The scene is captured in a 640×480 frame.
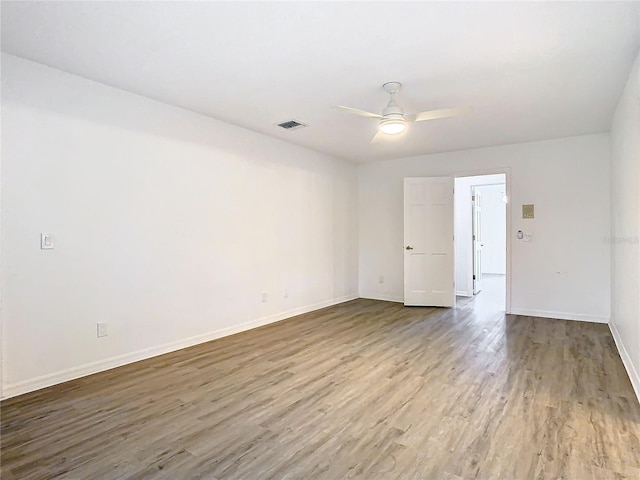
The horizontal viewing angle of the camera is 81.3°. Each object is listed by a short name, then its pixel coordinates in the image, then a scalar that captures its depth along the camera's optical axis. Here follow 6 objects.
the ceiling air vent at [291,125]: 4.38
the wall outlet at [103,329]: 3.28
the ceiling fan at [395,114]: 3.21
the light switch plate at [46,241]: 2.94
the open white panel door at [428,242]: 6.05
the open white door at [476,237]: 7.39
